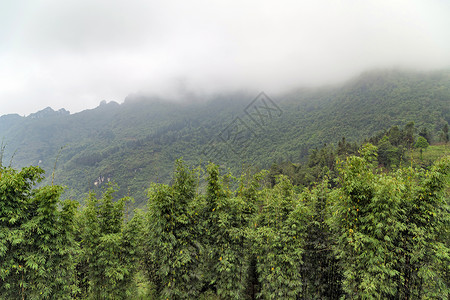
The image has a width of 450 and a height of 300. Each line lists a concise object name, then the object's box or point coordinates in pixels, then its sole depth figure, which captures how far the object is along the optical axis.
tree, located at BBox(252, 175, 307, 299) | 8.06
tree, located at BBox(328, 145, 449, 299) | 6.64
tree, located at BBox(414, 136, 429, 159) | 43.41
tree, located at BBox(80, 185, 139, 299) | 8.20
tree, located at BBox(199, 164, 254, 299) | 8.16
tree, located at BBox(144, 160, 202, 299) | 7.60
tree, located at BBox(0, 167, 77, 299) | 6.11
